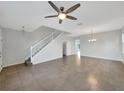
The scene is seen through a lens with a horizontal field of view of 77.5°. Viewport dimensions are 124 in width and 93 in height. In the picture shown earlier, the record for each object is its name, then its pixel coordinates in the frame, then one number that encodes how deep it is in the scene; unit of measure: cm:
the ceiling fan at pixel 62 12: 247
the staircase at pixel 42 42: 697
